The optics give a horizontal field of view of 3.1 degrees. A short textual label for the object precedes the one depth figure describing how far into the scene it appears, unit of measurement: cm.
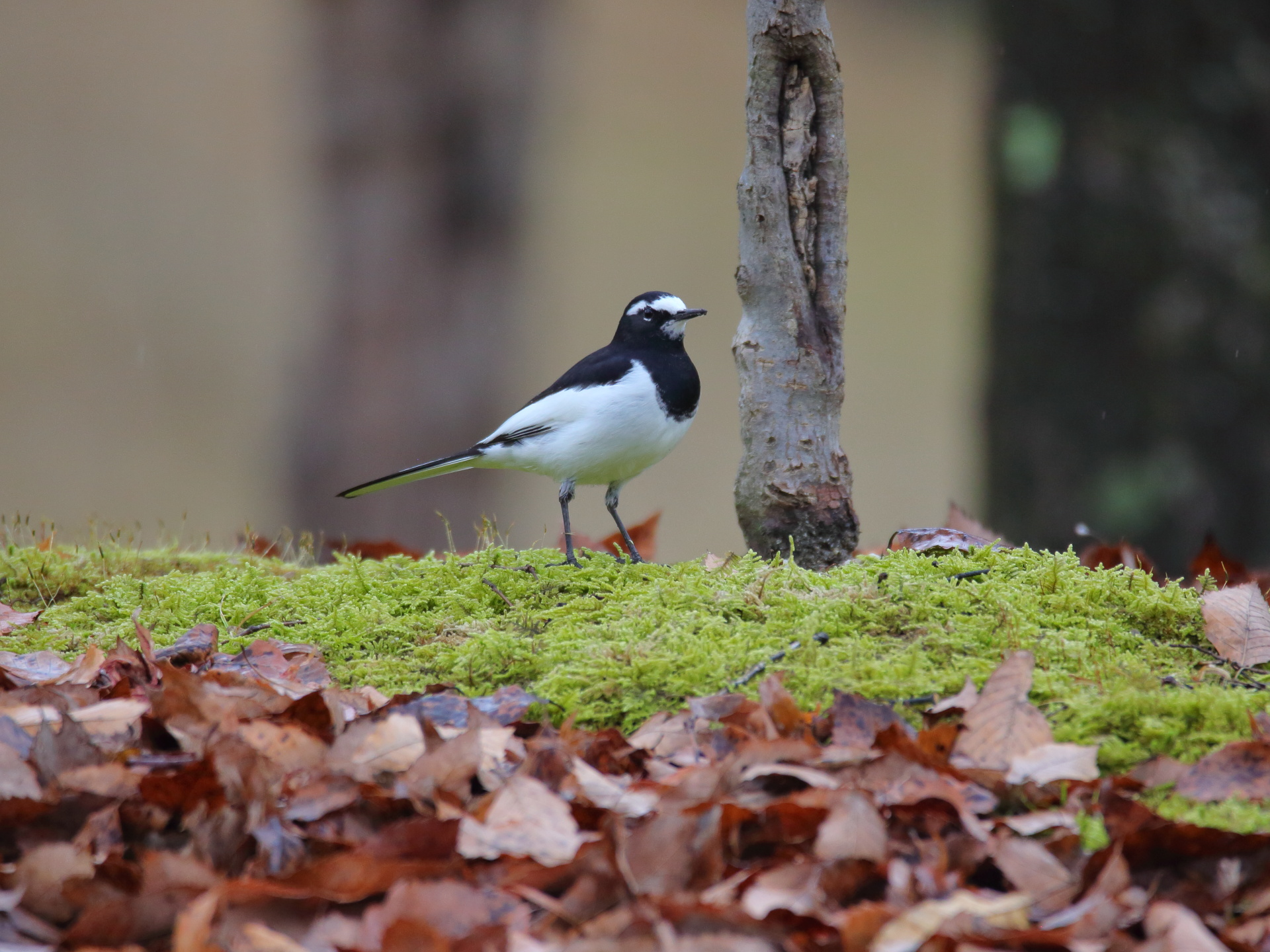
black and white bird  959
